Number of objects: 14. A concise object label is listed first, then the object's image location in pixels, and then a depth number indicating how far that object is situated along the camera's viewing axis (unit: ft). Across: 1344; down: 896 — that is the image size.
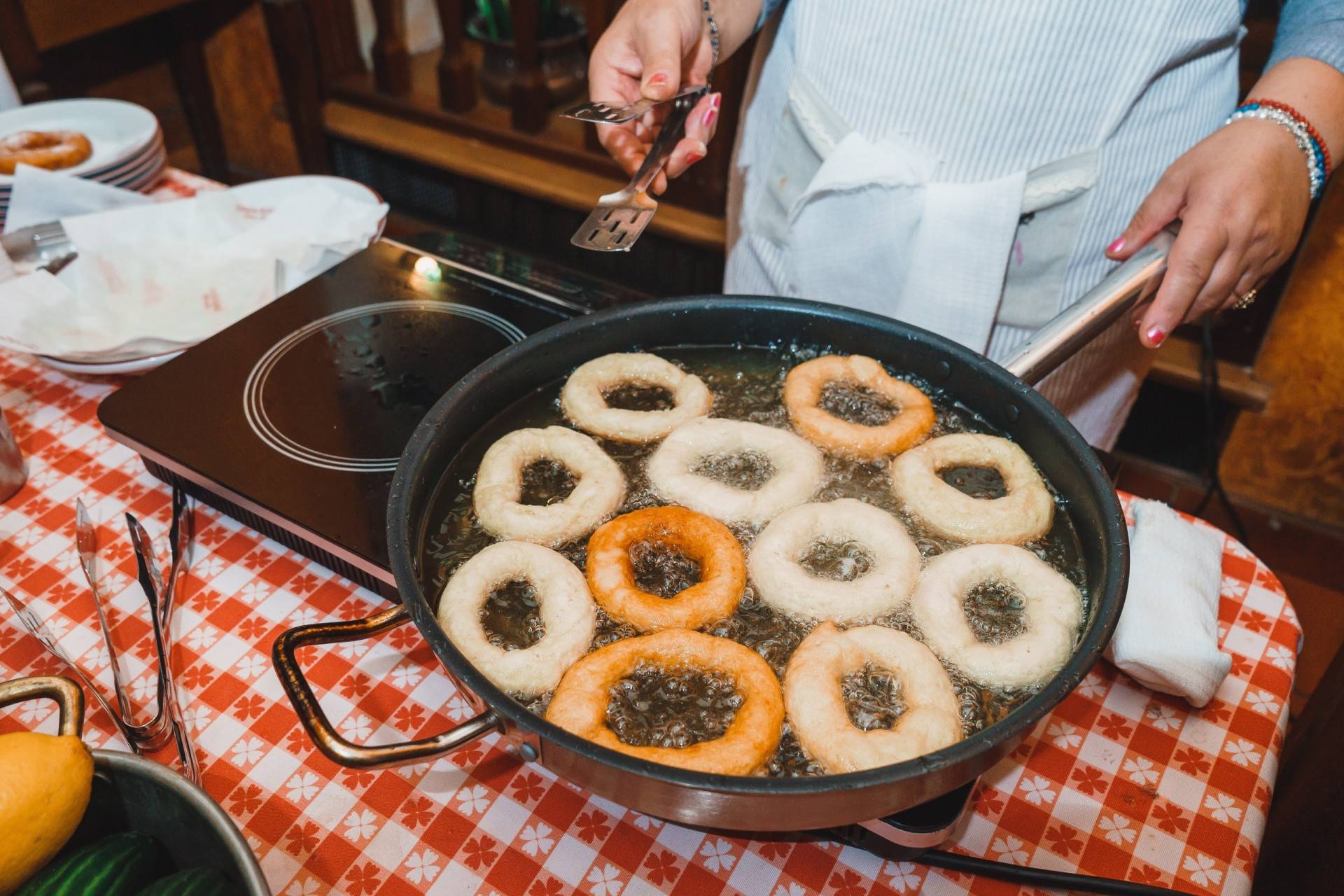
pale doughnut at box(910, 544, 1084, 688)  3.11
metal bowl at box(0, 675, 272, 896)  2.50
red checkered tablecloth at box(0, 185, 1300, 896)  3.04
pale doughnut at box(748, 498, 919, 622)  3.37
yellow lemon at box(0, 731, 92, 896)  2.43
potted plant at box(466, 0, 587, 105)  10.18
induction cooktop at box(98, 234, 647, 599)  3.81
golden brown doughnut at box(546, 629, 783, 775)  2.72
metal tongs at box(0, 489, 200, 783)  3.30
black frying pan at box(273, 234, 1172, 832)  2.35
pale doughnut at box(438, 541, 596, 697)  3.07
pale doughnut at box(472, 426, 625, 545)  3.60
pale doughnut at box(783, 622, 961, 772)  2.81
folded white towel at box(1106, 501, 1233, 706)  3.33
